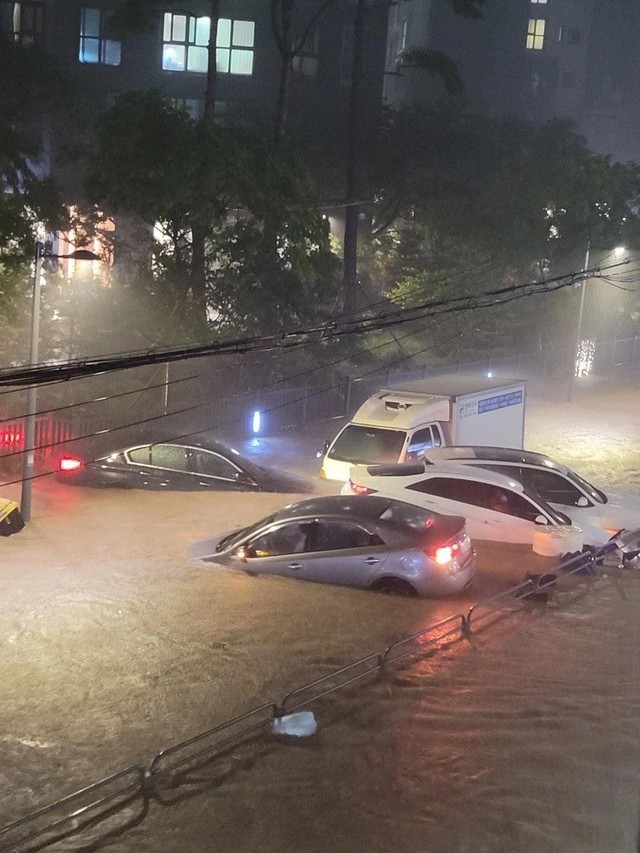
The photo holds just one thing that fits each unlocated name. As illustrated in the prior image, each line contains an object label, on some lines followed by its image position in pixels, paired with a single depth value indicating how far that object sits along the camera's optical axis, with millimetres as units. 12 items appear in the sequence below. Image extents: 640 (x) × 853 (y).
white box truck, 20047
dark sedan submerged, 19500
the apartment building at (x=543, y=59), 58031
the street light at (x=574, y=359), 35938
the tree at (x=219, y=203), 22953
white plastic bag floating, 9156
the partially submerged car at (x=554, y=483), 16938
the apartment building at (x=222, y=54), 34938
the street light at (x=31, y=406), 16750
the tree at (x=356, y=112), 30688
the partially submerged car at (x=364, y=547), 13070
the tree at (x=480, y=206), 36406
